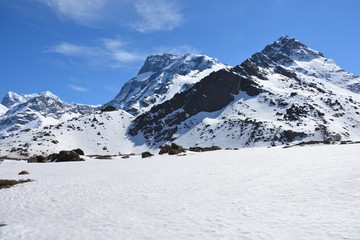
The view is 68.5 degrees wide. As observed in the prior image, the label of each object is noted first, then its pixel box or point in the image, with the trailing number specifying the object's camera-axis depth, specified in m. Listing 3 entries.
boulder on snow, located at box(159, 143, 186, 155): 61.18
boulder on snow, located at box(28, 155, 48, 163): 56.87
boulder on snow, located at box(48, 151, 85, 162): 54.59
